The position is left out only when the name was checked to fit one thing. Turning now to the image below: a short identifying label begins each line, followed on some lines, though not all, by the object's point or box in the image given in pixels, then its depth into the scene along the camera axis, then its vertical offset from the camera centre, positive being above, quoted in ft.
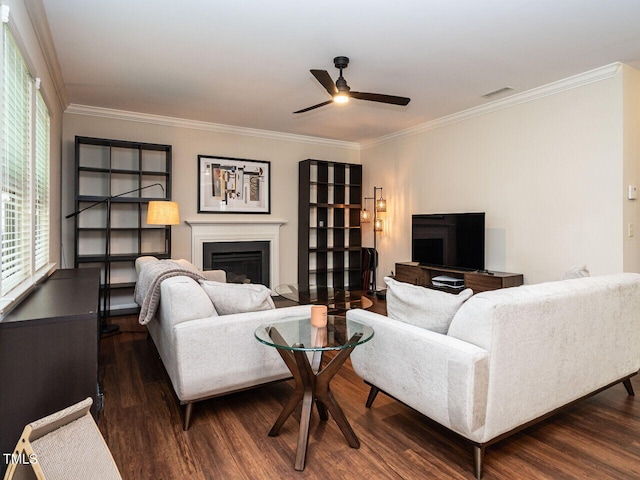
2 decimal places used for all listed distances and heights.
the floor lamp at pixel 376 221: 20.01 +0.93
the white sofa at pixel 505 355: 5.70 -1.87
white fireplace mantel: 17.79 +0.17
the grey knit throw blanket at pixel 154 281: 8.25 -0.96
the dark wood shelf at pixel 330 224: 20.18 +0.74
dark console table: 5.05 -1.71
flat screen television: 15.05 -0.05
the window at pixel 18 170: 6.32 +1.27
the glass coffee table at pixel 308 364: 6.26 -2.13
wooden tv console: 13.64 -1.43
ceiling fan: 10.43 +3.93
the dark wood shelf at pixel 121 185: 15.21 +2.06
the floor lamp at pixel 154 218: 13.94 +0.68
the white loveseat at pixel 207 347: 7.14 -2.04
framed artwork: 18.21 +2.50
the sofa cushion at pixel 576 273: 8.45 -0.72
